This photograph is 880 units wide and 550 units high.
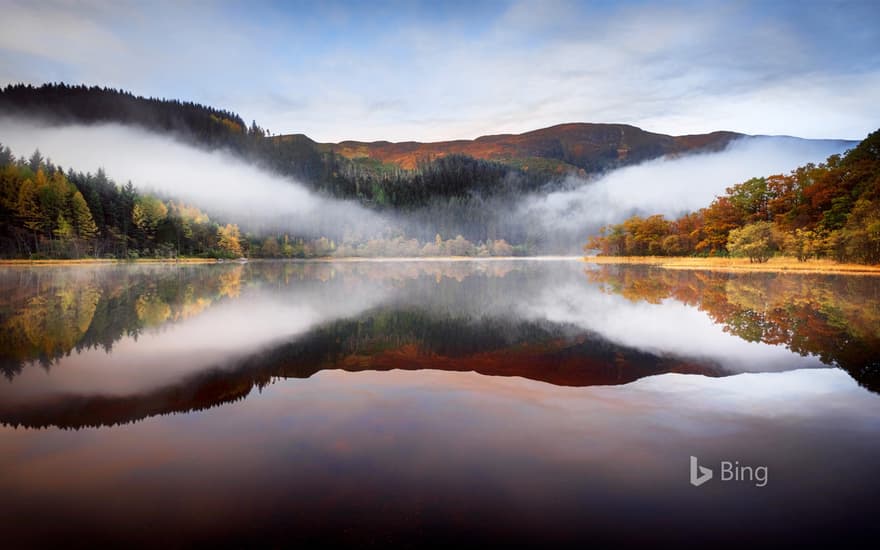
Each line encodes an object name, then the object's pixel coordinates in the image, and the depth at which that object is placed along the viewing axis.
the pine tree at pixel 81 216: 80.69
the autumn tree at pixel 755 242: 48.34
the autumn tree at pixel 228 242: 105.38
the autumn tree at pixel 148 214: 95.56
